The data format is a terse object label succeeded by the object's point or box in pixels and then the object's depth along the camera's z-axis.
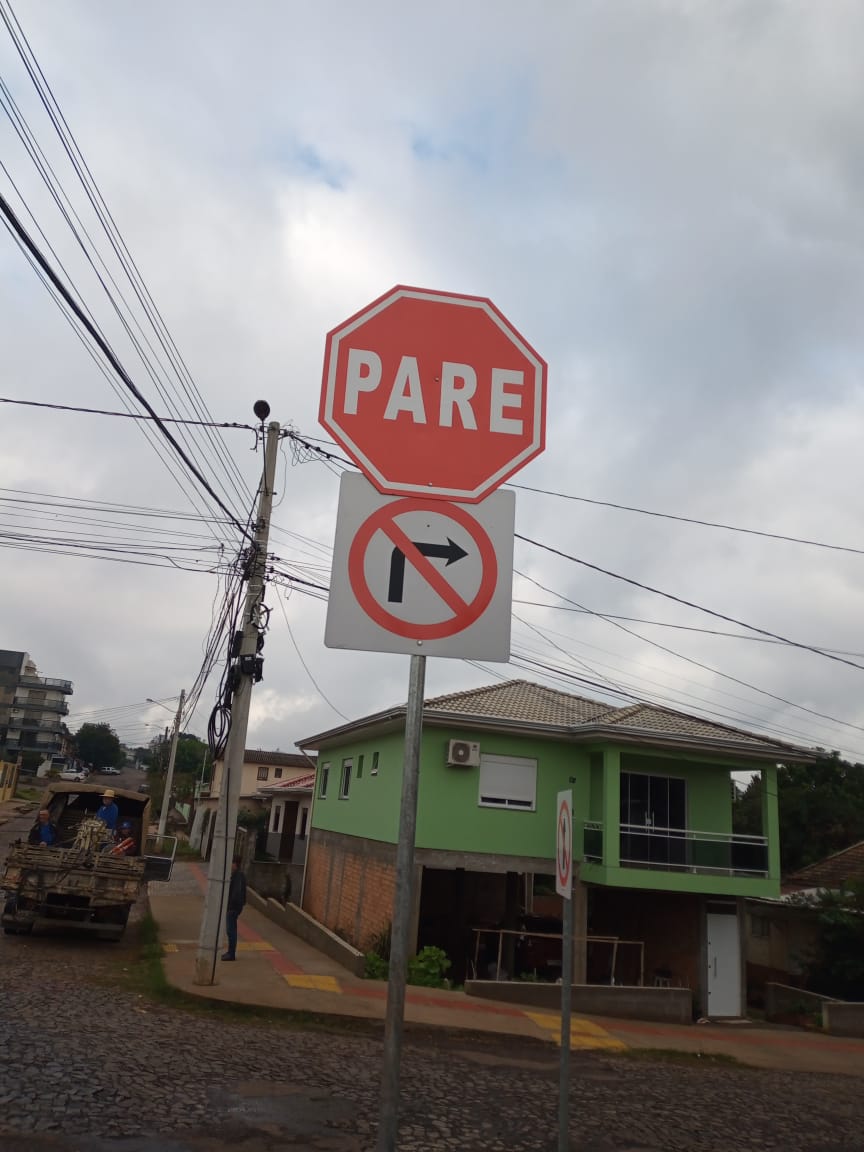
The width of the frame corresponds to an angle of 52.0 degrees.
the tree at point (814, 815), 38.09
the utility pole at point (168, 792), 38.27
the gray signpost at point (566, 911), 4.85
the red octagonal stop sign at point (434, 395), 2.84
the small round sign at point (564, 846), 5.48
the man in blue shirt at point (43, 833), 16.22
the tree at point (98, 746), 110.06
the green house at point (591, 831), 17.70
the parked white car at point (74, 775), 74.18
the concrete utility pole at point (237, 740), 12.22
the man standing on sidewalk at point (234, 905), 14.90
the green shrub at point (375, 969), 14.84
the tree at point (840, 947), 19.36
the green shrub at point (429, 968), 15.54
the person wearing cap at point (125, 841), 15.76
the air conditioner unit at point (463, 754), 17.62
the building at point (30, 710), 92.88
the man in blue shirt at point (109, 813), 17.14
